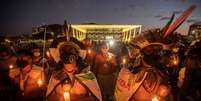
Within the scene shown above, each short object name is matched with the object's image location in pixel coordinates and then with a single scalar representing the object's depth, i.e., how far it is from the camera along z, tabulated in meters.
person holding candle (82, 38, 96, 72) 4.19
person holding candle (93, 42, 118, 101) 3.95
